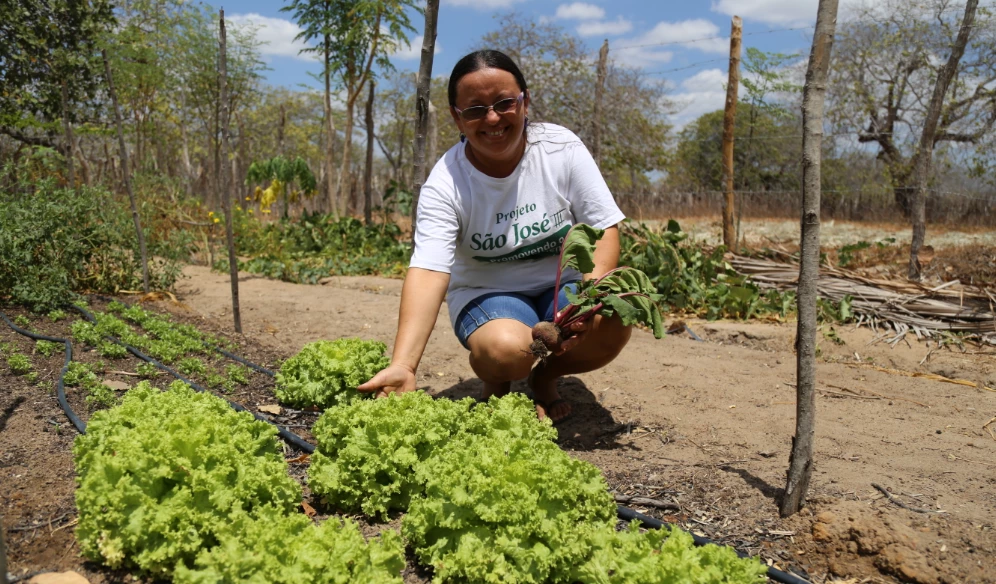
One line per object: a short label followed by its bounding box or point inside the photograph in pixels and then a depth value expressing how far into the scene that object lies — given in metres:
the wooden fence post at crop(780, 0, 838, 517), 2.24
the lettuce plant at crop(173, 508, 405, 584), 1.75
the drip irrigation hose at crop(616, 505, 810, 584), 2.04
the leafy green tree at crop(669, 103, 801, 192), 17.44
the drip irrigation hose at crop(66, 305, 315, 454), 3.04
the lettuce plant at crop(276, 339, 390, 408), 3.47
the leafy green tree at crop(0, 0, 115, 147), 10.05
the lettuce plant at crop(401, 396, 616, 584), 1.92
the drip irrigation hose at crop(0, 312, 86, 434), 3.00
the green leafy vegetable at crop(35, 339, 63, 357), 4.13
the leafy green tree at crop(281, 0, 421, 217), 11.27
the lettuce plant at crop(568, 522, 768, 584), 1.76
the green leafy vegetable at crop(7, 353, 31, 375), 3.73
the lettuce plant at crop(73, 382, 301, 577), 1.93
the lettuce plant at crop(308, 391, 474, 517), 2.39
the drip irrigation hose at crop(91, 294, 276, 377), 4.27
